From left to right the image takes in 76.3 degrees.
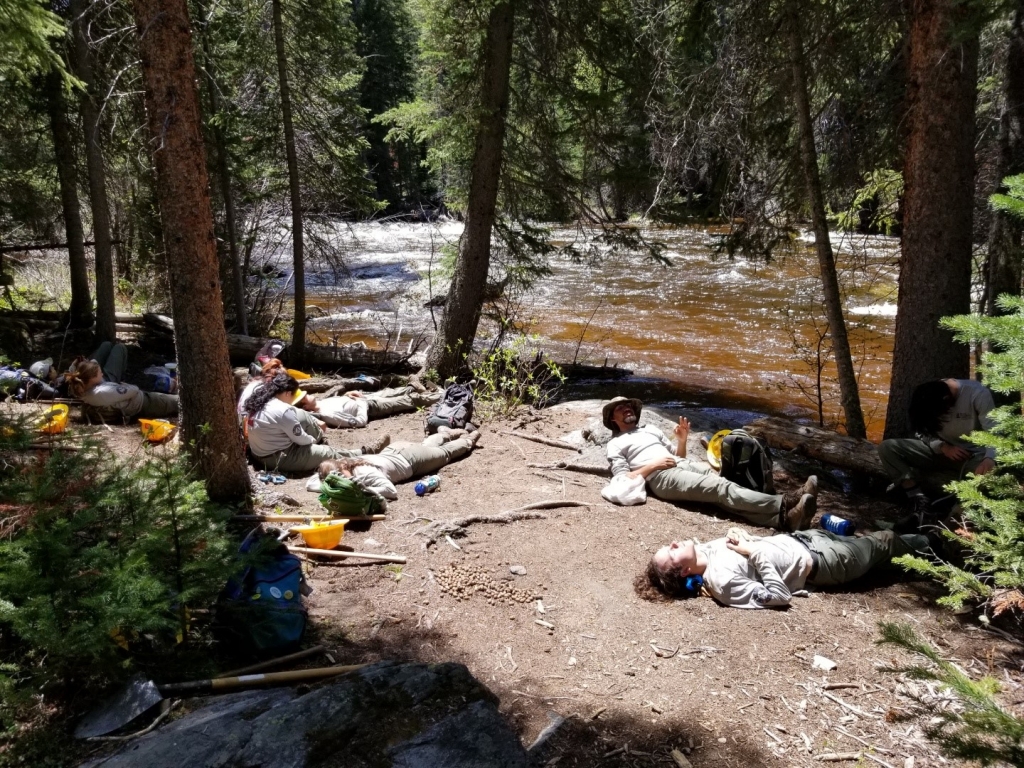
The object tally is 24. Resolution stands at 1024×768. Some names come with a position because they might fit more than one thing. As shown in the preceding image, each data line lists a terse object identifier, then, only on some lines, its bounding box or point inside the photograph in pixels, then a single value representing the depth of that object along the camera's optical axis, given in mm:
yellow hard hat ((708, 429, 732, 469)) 6996
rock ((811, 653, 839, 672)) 4047
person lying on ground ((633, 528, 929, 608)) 4852
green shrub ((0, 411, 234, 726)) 2615
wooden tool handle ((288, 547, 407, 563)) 5117
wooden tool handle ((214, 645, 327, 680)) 3451
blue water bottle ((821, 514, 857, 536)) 5664
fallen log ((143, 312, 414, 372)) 11539
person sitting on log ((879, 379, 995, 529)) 5859
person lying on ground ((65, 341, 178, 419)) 8023
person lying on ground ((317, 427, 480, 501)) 6320
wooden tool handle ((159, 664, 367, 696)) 3064
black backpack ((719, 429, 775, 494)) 6465
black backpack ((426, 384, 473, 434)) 8641
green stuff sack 5680
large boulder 2492
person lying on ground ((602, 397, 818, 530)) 5988
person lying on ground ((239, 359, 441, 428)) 9000
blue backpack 3660
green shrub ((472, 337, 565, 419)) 9516
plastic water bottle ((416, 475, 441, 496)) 6715
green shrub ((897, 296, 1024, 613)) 2912
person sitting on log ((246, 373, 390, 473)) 6914
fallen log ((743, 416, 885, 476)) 7461
